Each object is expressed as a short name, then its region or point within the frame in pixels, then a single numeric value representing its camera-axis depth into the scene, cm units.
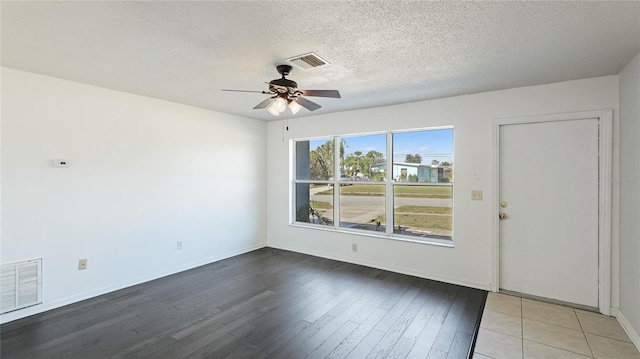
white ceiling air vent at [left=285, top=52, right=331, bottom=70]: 253
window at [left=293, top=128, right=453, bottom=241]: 412
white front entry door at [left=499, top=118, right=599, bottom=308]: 313
